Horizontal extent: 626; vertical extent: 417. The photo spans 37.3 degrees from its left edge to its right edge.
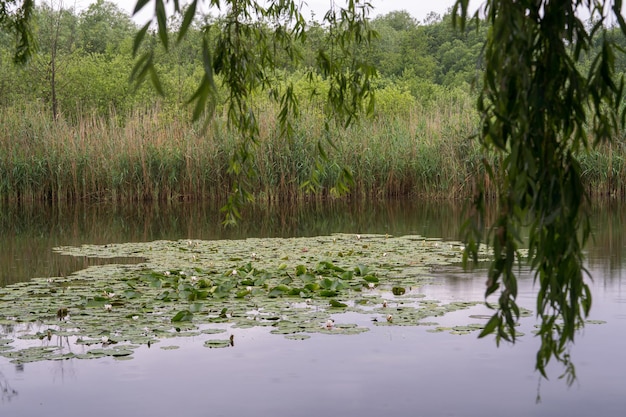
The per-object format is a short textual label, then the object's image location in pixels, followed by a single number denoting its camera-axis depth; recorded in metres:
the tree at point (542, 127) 2.45
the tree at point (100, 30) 50.66
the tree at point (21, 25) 5.27
